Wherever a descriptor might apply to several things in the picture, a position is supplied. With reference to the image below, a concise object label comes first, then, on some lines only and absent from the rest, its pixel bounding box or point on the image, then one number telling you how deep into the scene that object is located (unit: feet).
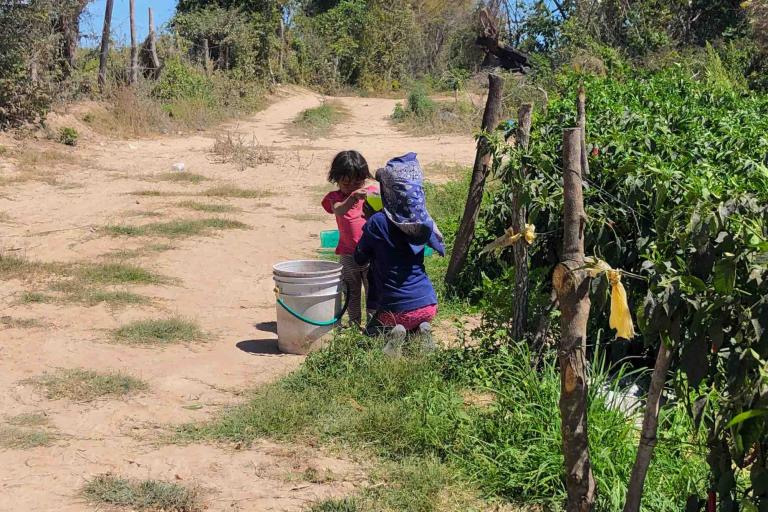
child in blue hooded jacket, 16.83
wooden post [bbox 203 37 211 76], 81.22
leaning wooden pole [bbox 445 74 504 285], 21.03
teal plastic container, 28.55
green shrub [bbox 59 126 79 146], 51.29
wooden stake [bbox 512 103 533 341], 14.33
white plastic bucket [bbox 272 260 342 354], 17.98
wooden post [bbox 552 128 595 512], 9.56
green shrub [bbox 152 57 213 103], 69.87
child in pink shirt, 18.81
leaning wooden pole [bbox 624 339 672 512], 8.73
